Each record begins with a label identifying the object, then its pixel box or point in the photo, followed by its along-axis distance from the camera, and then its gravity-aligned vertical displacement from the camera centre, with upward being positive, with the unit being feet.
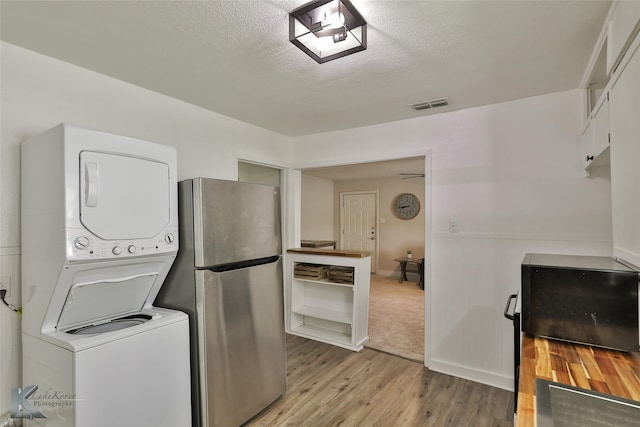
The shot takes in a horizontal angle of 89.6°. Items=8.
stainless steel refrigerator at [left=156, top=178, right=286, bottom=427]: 6.30 -1.66
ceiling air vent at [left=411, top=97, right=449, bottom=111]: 8.52 +3.01
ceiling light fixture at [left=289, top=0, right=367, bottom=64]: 4.61 +2.91
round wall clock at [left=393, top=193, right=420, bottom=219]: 22.93 +0.60
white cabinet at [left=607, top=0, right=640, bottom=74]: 3.53 +2.24
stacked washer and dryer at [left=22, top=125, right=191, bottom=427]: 4.77 -1.09
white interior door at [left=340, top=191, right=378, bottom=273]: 24.63 -0.57
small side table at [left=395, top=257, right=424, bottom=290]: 20.49 -3.51
